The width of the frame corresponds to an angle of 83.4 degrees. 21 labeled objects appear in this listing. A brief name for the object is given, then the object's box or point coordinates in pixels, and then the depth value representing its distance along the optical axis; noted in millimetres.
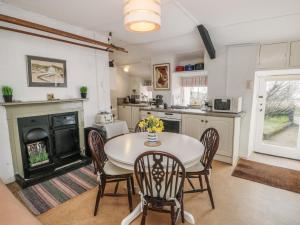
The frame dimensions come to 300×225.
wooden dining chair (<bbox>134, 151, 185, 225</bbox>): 1467
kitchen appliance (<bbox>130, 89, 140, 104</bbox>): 6062
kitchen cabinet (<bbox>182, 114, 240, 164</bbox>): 3123
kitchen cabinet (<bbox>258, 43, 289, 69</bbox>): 3002
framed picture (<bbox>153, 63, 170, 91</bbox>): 4609
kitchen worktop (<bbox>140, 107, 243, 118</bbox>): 3140
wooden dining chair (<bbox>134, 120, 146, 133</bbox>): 2904
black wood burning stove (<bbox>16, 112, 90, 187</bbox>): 2605
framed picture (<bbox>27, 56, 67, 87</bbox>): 2660
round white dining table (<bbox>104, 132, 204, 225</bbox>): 1663
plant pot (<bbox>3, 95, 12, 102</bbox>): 2344
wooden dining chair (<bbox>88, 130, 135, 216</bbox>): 1904
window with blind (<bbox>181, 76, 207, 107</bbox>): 4430
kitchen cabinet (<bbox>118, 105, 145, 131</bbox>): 5145
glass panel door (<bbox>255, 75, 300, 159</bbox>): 3377
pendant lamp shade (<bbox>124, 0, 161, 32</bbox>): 1392
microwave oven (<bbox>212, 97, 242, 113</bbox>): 3203
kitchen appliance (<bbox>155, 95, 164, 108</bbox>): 4583
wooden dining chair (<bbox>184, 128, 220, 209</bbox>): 1950
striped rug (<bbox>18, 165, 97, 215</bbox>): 2082
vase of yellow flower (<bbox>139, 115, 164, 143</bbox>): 2018
